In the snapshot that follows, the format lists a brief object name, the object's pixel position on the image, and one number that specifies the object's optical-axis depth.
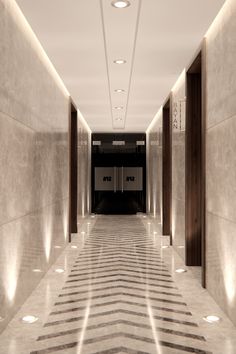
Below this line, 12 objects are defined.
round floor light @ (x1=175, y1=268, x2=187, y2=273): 5.80
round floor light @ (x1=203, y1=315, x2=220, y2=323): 3.78
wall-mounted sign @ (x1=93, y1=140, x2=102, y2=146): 14.83
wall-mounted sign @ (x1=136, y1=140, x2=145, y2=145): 14.76
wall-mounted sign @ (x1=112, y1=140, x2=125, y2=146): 14.87
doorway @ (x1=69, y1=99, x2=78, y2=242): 9.41
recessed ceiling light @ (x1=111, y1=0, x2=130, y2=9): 3.85
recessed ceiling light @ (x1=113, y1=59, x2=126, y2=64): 5.73
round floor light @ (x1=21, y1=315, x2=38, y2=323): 3.73
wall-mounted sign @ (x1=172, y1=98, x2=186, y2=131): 6.49
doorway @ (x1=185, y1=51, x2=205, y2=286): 6.11
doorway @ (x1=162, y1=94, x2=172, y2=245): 9.16
